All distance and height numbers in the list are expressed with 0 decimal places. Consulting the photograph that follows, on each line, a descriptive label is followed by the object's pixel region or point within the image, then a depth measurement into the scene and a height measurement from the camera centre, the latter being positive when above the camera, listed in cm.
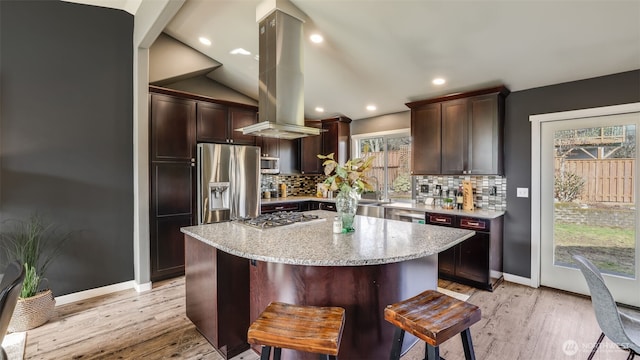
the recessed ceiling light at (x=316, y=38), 325 +159
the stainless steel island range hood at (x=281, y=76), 280 +101
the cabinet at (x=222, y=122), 403 +80
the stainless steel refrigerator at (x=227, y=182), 388 -7
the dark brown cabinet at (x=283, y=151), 482 +46
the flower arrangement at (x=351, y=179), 215 -2
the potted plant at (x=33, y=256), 253 -77
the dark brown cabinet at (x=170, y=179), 361 -3
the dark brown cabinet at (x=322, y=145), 532 +59
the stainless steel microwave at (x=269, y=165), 479 +20
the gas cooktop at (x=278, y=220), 239 -39
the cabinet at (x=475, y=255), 332 -95
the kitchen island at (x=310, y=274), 171 -65
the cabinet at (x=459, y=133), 352 +57
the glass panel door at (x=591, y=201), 293 -27
